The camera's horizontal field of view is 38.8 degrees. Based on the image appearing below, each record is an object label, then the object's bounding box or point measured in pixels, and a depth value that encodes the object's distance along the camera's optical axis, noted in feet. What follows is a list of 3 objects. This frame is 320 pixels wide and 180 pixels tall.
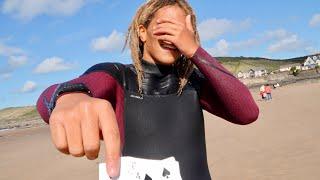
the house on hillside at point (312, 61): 328.76
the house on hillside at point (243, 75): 354.93
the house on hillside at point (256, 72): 349.82
